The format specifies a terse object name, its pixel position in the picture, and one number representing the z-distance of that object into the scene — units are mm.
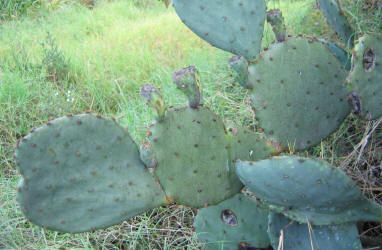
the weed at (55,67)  2939
